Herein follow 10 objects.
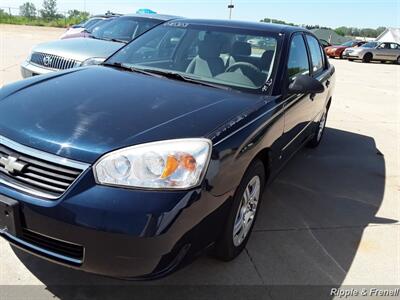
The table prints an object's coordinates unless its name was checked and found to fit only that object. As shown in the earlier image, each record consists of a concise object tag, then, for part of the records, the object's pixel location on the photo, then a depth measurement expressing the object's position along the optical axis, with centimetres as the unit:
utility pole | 3222
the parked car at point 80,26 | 1001
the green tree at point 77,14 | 5053
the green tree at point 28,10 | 5053
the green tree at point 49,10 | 5171
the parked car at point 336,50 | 3020
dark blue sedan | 204
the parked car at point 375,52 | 2820
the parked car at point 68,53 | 604
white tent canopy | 4626
